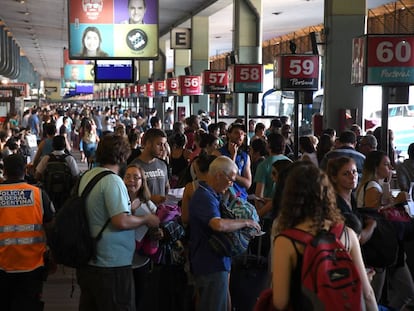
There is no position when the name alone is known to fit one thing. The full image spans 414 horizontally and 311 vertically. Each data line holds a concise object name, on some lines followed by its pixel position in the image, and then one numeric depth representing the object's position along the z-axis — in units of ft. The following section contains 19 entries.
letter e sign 85.51
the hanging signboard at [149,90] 99.55
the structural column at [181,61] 98.32
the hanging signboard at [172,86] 77.51
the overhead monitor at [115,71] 49.21
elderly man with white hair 16.31
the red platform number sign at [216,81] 59.31
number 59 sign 40.22
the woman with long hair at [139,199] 18.60
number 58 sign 50.34
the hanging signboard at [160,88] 89.81
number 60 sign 25.57
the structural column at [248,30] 67.62
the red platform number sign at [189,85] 71.51
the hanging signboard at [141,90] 112.27
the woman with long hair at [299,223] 10.98
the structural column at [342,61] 46.50
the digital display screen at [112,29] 45.65
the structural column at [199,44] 84.94
